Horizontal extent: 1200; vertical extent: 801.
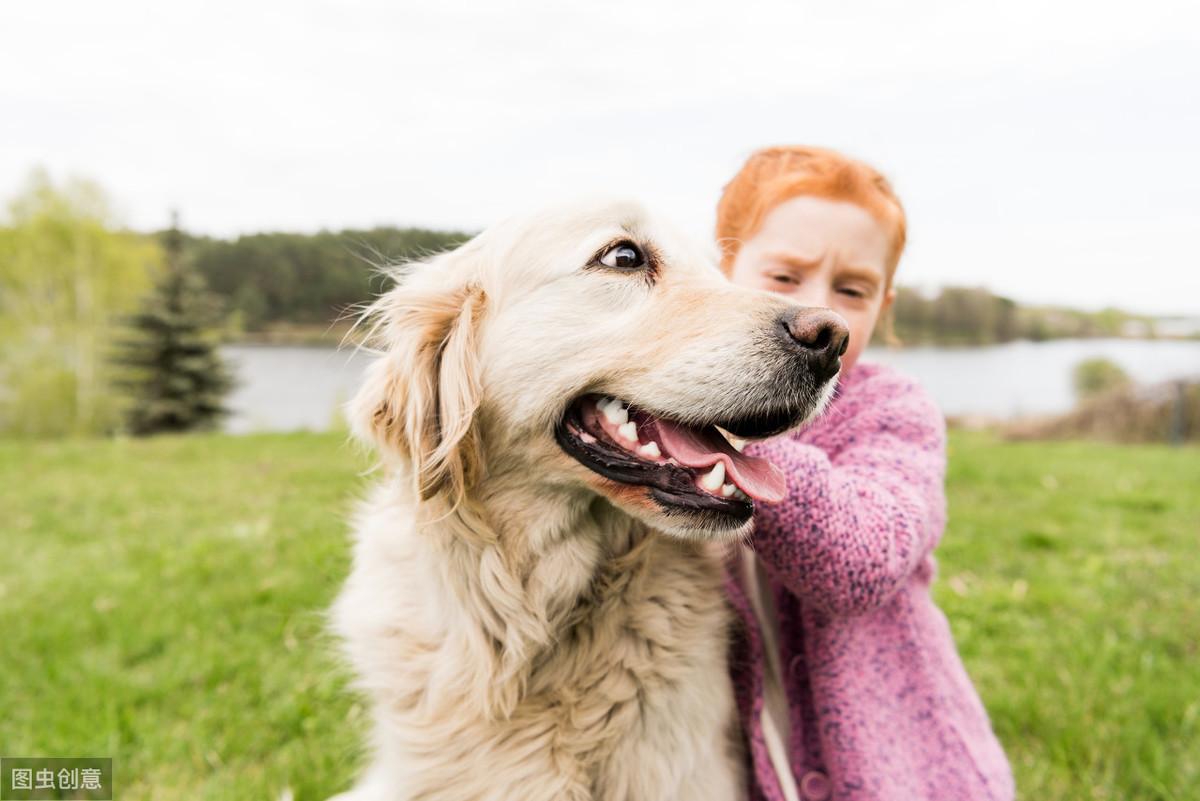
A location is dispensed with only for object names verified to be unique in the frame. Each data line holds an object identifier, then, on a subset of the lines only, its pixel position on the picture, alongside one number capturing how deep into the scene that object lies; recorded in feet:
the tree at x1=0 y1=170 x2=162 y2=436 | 67.21
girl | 1.60
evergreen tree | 60.71
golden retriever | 1.59
